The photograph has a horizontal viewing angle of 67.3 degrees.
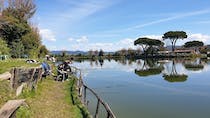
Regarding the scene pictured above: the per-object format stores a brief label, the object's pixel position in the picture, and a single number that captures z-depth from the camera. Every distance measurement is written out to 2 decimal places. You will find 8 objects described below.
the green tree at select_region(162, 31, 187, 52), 53.24
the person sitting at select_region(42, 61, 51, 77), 9.99
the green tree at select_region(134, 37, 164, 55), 56.62
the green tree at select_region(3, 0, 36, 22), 23.43
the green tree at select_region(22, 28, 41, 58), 24.77
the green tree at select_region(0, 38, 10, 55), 16.48
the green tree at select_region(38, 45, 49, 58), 35.78
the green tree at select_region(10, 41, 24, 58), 22.20
